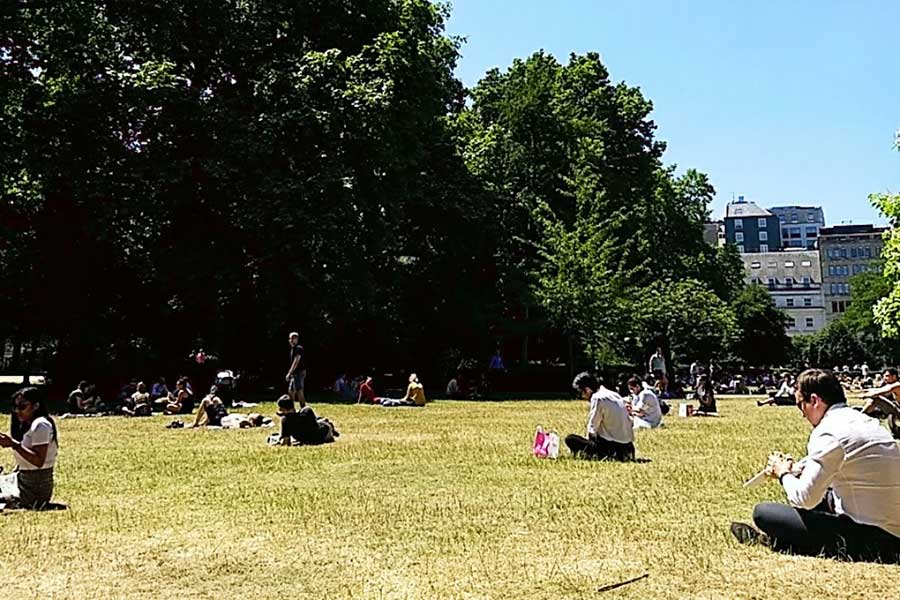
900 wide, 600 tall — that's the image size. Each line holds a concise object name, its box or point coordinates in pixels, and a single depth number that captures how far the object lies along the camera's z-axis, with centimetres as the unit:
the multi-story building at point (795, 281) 14938
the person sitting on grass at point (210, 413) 2067
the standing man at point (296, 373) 2256
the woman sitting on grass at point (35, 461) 964
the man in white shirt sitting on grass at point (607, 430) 1323
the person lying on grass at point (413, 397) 2838
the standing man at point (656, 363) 3478
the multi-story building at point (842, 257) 14700
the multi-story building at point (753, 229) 18125
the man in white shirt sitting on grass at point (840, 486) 673
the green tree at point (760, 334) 8388
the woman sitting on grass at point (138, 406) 2466
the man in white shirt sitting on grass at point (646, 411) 1955
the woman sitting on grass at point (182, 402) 2438
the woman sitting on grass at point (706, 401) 2520
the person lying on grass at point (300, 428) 1602
